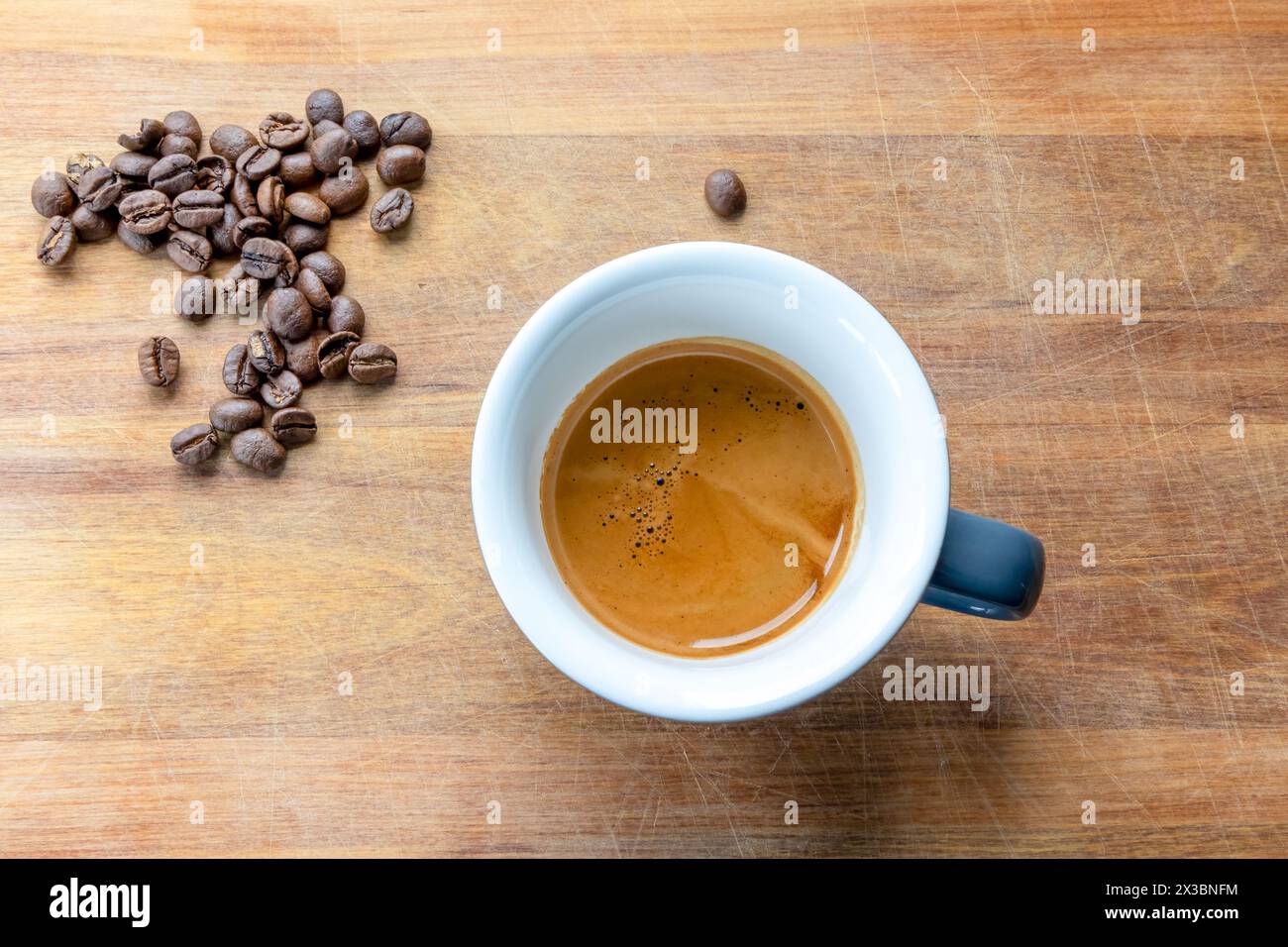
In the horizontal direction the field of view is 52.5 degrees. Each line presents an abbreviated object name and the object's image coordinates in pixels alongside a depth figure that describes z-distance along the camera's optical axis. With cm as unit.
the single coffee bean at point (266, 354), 30
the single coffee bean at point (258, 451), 30
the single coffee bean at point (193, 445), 30
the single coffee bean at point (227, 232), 31
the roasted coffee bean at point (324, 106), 31
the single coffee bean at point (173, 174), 30
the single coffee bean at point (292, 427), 30
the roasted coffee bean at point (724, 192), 30
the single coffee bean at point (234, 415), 30
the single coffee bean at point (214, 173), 31
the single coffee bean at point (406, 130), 30
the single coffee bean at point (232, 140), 31
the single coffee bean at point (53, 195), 30
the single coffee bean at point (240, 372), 30
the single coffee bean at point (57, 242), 30
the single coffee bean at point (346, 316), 30
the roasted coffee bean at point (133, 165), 31
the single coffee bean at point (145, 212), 30
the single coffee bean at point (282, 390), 30
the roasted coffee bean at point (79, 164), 31
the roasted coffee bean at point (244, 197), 31
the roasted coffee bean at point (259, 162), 30
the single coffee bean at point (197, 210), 30
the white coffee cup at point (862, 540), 23
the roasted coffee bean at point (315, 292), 30
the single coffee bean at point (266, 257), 30
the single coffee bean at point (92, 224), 30
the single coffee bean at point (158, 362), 30
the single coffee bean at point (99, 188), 30
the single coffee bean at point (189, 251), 31
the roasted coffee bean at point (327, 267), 30
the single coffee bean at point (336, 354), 30
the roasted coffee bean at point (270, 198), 30
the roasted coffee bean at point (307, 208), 30
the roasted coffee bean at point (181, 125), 31
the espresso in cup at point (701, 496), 26
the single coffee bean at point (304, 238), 30
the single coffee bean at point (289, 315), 30
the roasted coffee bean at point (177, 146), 30
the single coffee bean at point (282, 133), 30
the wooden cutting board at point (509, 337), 30
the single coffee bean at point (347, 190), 30
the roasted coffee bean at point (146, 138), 30
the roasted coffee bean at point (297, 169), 31
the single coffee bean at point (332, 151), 30
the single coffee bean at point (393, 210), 30
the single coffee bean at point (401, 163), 30
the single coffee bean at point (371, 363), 30
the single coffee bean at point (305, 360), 30
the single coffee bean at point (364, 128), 31
